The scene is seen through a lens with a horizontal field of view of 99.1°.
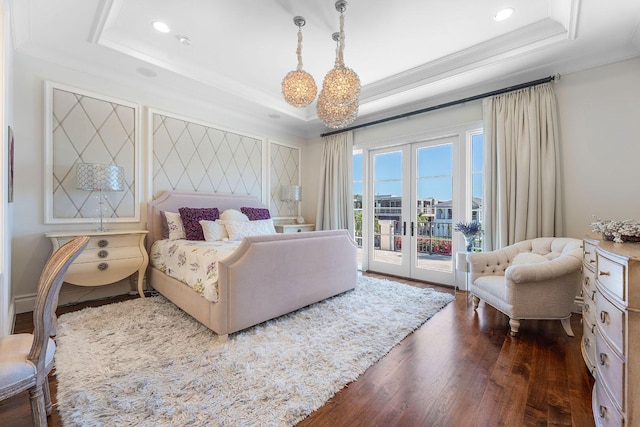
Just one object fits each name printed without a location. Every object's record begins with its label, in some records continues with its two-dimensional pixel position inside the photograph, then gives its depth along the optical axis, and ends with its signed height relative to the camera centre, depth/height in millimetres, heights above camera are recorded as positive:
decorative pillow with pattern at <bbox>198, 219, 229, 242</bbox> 3381 -239
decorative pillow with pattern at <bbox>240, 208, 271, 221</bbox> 4266 -15
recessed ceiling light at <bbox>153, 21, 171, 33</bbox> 2553 +1765
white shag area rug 1426 -1029
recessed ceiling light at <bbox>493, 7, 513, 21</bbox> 2361 +1765
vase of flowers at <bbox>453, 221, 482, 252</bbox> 3311 -216
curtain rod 3054 +1495
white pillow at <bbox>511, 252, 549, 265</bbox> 2557 -428
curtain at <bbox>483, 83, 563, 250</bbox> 2986 +532
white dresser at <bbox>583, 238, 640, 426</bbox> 1096 -546
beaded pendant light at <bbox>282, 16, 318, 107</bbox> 2463 +1161
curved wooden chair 1089 -621
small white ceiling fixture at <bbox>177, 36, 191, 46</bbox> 2764 +1764
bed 2199 -632
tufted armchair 2221 -632
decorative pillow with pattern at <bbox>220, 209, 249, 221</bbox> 3818 -58
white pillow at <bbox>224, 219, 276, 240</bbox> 3479 -215
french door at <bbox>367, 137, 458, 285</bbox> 3963 +45
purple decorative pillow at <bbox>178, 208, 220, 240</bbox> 3426 -97
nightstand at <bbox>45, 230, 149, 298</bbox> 2713 -495
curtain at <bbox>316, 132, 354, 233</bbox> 4844 +510
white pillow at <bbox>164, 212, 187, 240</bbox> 3410 -183
